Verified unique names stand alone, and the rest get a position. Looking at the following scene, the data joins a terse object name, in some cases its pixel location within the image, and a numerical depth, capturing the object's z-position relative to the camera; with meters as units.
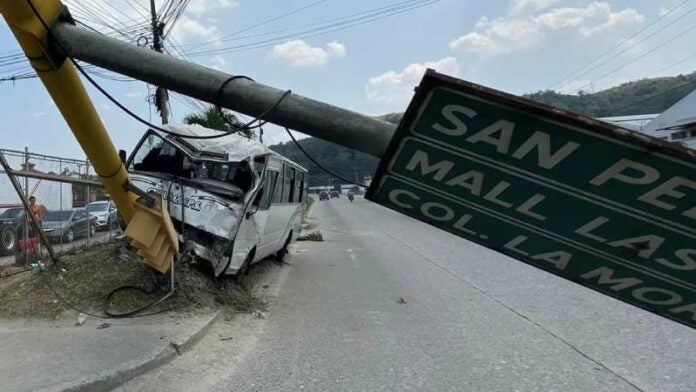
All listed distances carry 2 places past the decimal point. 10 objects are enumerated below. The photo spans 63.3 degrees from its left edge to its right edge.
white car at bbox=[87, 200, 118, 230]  23.92
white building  30.20
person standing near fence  12.54
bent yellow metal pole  4.36
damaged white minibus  8.50
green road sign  2.14
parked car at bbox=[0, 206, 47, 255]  14.47
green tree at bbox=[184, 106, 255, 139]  21.67
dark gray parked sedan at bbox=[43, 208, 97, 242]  17.38
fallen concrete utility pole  3.04
